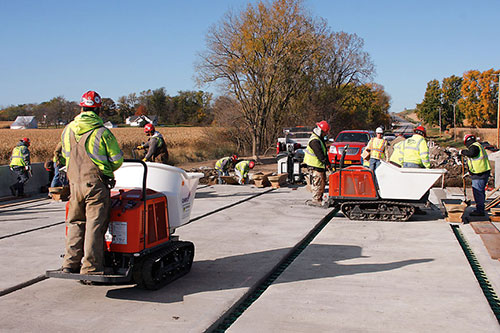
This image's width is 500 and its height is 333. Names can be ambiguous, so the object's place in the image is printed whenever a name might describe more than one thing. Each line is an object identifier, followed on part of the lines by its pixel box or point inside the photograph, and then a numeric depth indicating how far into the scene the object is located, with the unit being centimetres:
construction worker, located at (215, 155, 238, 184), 1769
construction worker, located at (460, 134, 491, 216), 1063
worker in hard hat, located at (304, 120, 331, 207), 1188
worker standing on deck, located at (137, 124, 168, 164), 1263
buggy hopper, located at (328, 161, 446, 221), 1030
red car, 2122
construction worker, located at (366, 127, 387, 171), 1348
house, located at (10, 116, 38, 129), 9250
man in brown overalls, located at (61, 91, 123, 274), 550
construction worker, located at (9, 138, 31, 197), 1488
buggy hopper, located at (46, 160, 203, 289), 567
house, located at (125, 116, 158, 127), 10008
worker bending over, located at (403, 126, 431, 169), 1102
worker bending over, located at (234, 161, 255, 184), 1731
